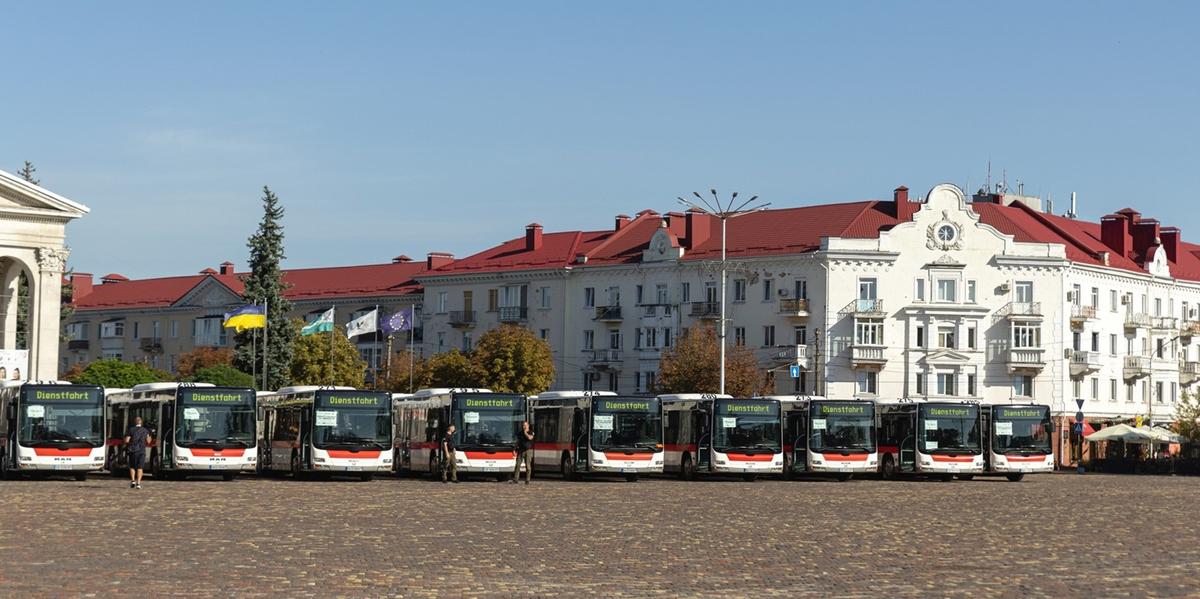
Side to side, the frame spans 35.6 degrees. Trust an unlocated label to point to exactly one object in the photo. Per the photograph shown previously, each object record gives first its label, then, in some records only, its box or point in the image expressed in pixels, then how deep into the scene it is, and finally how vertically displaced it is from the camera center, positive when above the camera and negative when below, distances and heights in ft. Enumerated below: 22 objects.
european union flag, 311.35 +13.88
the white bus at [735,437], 169.37 -2.34
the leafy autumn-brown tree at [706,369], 297.33 +6.67
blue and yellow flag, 273.36 +12.68
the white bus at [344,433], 154.92 -2.30
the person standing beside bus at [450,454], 157.28 -4.00
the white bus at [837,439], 175.11 -2.50
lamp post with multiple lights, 224.12 +24.03
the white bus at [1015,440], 184.44 -2.54
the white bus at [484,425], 159.74 -1.56
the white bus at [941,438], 181.06 -2.41
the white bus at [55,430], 148.56 -2.25
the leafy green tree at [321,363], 333.21 +7.62
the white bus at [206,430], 151.64 -2.15
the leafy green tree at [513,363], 317.22 +7.71
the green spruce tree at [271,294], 312.09 +18.43
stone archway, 260.01 +21.26
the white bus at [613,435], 164.55 -2.33
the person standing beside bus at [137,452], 131.23 -3.48
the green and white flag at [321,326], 275.80 +11.75
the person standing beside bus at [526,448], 153.79 -3.30
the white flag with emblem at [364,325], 290.76 +12.62
